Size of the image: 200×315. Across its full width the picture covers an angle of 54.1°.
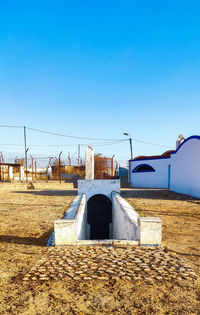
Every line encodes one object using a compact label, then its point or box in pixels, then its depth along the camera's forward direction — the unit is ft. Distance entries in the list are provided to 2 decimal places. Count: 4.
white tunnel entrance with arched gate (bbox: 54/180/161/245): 15.47
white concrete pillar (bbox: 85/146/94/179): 40.45
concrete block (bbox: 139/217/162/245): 15.51
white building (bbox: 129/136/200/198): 45.52
